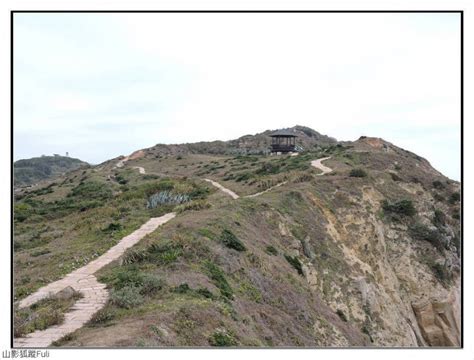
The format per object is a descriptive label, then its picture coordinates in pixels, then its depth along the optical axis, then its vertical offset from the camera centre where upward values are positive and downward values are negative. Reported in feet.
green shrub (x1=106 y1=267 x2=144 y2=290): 48.96 -12.46
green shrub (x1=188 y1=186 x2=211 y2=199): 135.46 -4.37
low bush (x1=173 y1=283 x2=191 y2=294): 48.60 -13.18
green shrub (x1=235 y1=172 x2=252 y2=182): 177.06 +1.53
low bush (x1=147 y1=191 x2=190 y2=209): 118.79 -5.67
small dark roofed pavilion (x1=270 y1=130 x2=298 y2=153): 287.28 +25.41
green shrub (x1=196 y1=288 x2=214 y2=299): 50.03 -14.05
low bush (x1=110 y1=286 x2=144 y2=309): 43.73 -13.01
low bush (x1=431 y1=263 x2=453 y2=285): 122.46 -27.93
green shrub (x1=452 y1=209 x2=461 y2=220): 163.51 -13.53
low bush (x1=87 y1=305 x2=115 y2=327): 39.96 -13.79
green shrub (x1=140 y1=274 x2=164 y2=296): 47.62 -12.63
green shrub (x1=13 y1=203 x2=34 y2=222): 144.56 -12.12
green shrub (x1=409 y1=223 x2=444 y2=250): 130.41 -17.47
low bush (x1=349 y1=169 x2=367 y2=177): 147.43 +2.80
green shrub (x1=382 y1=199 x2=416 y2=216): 137.28 -9.29
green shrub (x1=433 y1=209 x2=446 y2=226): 145.18 -13.57
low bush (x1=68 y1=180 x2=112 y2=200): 178.70 -5.16
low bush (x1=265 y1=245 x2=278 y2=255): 83.60 -14.53
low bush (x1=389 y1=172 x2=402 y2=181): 168.14 +1.57
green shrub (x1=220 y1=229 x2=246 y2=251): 72.38 -11.07
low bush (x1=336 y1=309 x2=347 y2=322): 86.05 -28.86
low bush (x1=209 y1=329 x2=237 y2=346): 39.53 -15.82
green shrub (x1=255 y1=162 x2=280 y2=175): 189.94 +5.51
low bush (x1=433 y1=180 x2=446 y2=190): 178.99 -1.86
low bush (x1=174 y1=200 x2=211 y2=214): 100.89 -6.69
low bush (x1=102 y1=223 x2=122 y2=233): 82.79 -9.95
